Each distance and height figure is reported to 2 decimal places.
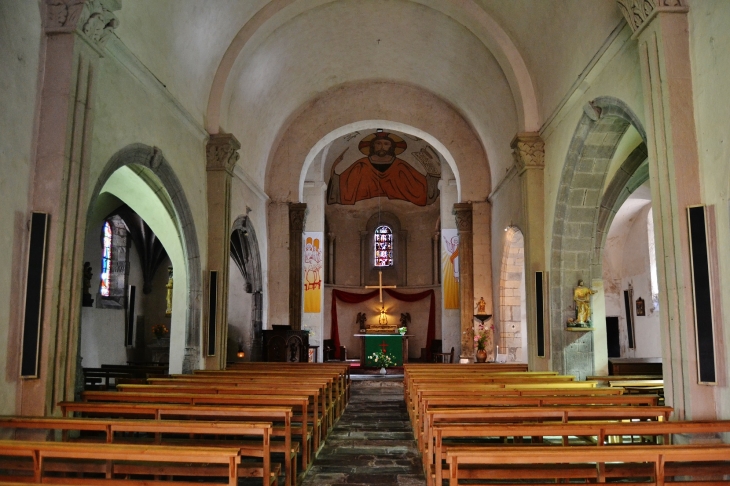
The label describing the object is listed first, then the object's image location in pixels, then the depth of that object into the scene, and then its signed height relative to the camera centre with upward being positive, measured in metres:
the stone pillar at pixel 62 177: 6.32 +1.70
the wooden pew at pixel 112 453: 3.91 -0.70
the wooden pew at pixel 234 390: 7.04 -0.55
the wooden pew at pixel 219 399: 6.28 -0.59
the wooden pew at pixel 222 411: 5.54 -0.62
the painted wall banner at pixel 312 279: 18.56 +1.79
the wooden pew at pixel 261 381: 8.04 -0.53
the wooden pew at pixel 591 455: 3.97 -0.74
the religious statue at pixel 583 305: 10.54 +0.57
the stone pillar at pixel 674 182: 5.96 +1.54
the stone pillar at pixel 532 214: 11.27 +2.27
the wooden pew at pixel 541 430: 4.62 -0.67
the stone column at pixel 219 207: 11.83 +2.52
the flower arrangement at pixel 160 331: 18.17 +0.28
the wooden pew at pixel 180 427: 4.61 -0.65
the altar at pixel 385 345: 21.16 -0.17
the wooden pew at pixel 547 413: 5.56 -0.66
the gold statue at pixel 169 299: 14.90 +1.05
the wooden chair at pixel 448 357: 18.53 -0.53
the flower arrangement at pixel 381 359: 20.69 -0.63
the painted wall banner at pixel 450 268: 19.19 +2.17
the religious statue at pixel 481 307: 15.90 +0.82
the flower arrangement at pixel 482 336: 15.15 +0.09
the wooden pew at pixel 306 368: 10.37 -0.49
